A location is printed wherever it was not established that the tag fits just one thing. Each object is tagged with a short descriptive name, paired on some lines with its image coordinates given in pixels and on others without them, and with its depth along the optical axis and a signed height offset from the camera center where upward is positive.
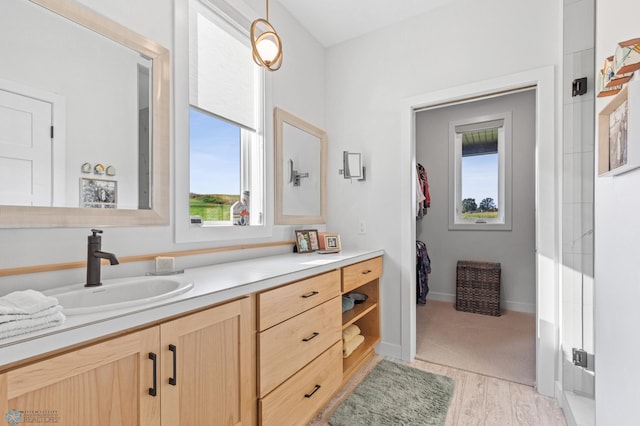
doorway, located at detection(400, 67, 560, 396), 1.97 -0.06
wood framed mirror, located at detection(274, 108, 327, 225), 2.38 +0.36
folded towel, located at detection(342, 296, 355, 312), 2.27 -0.70
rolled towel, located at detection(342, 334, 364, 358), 2.09 -0.96
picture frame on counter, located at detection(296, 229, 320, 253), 2.39 -0.23
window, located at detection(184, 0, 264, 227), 1.77 +0.60
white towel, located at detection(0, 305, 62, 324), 0.68 -0.25
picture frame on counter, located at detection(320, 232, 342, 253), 2.47 -0.25
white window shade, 1.76 +0.91
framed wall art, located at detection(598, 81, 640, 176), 0.85 +0.26
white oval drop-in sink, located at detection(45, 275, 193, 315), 0.94 -0.30
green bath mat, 1.73 -1.19
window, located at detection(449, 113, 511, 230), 3.77 +0.52
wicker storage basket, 3.54 -0.90
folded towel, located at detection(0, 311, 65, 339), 0.67 -0.27
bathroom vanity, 0.73 -0.47
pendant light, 1.53 +0.83
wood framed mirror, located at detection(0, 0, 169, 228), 1.09 +0.39
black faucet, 1.16 -0.19
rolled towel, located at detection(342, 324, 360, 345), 2.13 -0.88
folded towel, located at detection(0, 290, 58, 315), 0.70 -0.23
